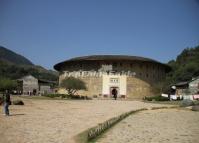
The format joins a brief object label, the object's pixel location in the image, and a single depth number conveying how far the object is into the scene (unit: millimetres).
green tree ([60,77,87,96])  25376
